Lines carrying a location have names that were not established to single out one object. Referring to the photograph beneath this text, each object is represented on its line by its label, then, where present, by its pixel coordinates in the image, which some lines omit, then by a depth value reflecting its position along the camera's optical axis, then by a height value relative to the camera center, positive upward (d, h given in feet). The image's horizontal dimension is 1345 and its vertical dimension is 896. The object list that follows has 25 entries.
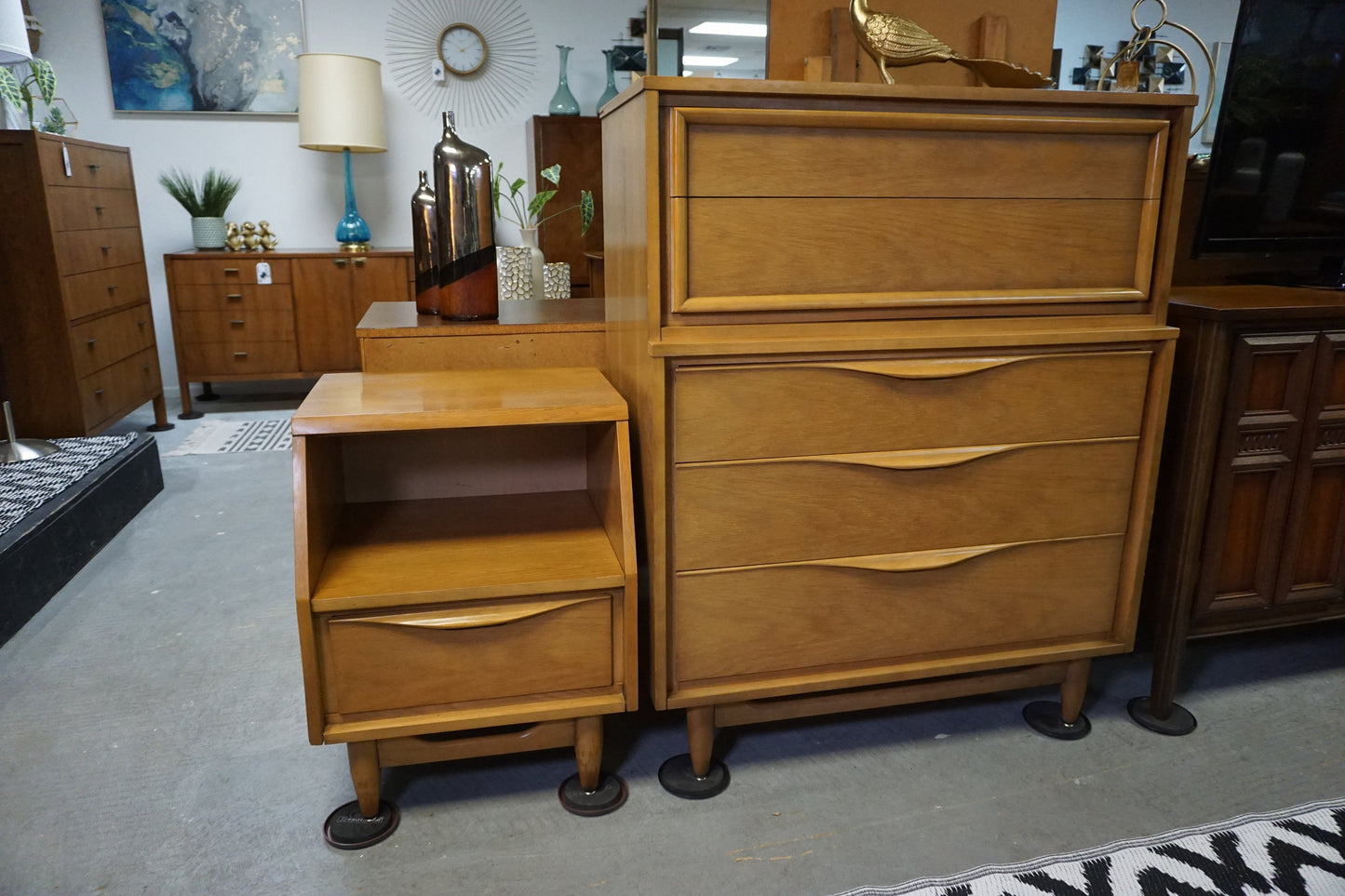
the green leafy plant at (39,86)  9.89 +1.52
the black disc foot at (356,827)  4.41 -2.95
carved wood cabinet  4.95 -1.41
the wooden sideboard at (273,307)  13.01 -1.18
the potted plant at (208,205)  13.17 +0.30
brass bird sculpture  4.51 +0.90
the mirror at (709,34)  7.66 +1.80
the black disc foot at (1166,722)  5.37 -2.93
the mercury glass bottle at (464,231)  5.22 -0.02
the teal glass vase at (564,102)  13.88 +1.89
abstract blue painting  13.10 +2.50
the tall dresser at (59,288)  9.24 -0.68
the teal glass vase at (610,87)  14.12 +2.18
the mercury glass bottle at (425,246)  5.39 -0.11
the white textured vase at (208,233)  13.24 -0.10
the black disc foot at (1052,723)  5.32 -2.92
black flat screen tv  5.61 +0.59
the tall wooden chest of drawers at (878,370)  4.14 -0.69
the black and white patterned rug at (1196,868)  4.10 -2.95
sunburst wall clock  13.85 +2.63
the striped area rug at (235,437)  11.43 -2.76
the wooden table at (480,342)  5.29 -0.69
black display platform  6.52 -2.50
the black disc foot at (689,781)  4.78 -2.94
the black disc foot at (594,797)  4.66 -2.94
